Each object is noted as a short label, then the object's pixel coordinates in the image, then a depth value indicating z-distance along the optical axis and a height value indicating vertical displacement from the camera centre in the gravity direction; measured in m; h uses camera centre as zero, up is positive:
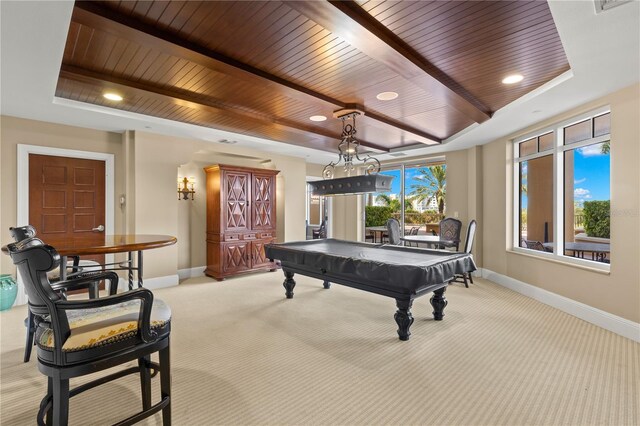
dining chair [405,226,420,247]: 7.97 -0.47
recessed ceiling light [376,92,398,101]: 3.60 +1.33
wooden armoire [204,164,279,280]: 5.78 -0.13
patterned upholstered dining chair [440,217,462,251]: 6.24 -0.35
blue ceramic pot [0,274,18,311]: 3.96 -0.99
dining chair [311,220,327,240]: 9.05 -0.56
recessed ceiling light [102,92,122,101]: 3.55 +1.31
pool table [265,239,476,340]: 3.01 -0.59
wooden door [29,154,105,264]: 4.46 +0.24
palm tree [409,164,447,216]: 7.87 +0.65
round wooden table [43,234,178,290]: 2.18 -0.24
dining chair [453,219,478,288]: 5.31 -0.44
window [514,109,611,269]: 3.87 +0.31
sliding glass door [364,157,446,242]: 7.79 +0.42
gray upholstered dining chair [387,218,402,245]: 6.18 -0.40
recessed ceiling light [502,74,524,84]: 3.15 +1.33
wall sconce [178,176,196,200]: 5.92 +0.46
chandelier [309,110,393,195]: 4.13 +0.42
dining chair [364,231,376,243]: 8.91 -0.69
